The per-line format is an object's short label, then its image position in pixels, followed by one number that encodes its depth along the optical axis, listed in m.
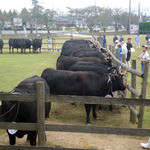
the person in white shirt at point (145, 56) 11.23
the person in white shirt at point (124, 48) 13.81
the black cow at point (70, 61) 10.28
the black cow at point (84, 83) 6.84
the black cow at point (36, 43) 25.48
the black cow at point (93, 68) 7.63
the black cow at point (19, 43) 25.28
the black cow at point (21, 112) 3.95
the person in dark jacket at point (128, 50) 15.28
